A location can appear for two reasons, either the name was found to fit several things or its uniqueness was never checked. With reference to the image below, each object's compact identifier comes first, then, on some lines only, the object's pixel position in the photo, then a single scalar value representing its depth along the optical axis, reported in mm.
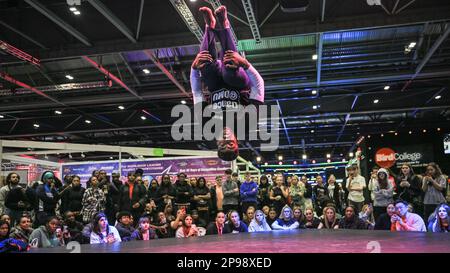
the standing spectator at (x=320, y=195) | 8117
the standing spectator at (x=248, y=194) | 7262
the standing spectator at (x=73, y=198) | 6922
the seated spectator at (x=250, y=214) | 6875
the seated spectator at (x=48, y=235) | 5402
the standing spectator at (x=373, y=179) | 6888
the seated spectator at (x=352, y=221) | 5855
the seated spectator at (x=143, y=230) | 5941
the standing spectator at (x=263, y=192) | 7797
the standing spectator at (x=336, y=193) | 8698
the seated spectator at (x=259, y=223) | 6383
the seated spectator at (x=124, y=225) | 5961
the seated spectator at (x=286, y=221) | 6581
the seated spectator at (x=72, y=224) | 6347
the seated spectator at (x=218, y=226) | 6061
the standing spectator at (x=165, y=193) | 7555
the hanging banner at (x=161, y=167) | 9969
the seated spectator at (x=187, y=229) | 6398
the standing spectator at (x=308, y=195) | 8172
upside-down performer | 4016
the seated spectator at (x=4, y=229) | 4848
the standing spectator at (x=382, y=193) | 6637
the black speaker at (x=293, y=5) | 5652
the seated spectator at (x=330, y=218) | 6420
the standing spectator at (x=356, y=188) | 7422
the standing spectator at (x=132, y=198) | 7230
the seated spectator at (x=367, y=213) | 7293
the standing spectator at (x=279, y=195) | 7629
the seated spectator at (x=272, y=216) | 7162
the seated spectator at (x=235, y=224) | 6133
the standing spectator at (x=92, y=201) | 6777
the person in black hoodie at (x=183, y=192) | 7566
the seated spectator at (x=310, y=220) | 6707
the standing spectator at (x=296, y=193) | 8109
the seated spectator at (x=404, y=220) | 5344
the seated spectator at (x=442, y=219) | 5293
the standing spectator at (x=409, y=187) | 6750
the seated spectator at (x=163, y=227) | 6704
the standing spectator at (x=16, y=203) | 6254
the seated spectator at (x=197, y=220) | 7316
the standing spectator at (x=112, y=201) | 7332
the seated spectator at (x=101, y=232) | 5367
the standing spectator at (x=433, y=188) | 6180
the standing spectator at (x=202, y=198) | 7590
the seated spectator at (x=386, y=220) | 5805
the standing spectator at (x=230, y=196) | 7297
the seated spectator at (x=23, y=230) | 5258
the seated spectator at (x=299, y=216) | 6934
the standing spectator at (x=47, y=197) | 6672
